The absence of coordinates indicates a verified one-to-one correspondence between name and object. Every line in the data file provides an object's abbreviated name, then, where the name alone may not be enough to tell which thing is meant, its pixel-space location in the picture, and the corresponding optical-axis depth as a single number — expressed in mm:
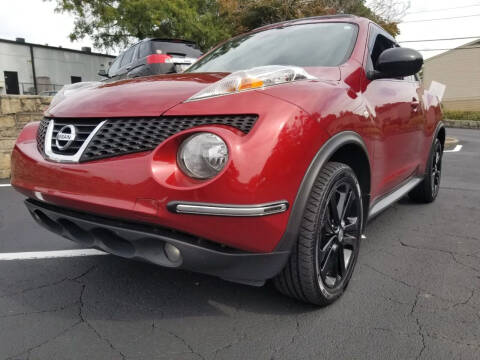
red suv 1659
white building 30891
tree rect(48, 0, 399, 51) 16234
